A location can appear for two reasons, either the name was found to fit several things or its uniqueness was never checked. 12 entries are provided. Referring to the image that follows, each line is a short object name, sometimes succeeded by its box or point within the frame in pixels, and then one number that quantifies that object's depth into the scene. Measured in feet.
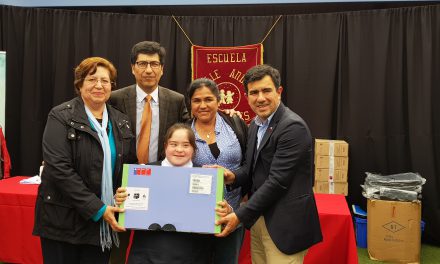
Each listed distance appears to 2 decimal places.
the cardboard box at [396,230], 12.48
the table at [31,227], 9.28
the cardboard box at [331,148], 14.23
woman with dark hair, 6.88
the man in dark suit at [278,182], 6.15
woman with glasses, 6.05
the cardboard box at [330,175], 14.23
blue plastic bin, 13.92
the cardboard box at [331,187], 14.24
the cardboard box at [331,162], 14.24
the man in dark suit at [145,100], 7.63
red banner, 15.84
